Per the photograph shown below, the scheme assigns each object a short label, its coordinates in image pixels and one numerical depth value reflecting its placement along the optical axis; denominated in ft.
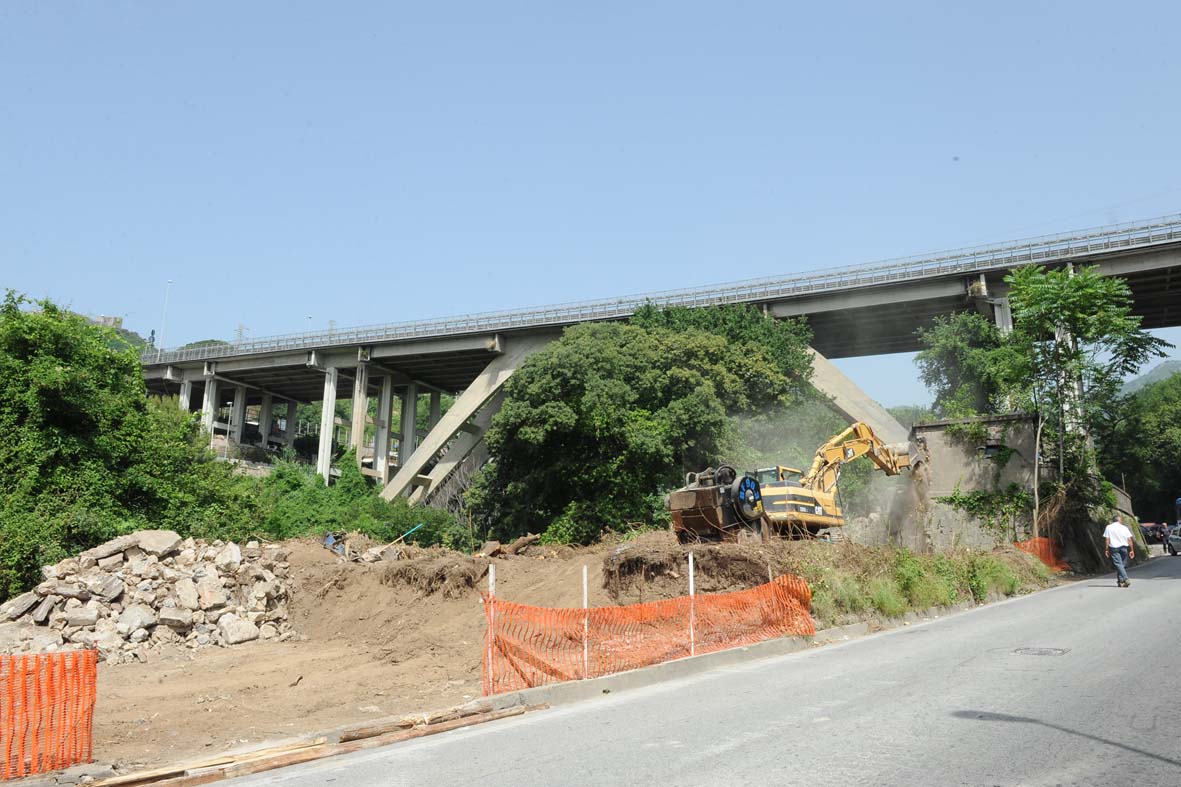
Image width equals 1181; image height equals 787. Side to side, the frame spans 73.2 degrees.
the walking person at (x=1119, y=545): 59.26
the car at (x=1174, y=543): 122.31
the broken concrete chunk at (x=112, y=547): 63.52
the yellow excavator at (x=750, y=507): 60.35
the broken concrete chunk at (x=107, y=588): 58.03
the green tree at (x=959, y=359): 129.08
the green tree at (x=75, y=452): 72.18
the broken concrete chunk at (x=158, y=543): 65.16
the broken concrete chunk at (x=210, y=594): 60.70
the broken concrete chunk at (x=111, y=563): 62.34
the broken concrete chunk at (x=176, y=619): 57.21
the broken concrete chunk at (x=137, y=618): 56.03
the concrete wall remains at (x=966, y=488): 93.71
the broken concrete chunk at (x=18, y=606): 56.03
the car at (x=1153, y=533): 172.14
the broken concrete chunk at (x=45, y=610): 56.03
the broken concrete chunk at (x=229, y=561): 66.03
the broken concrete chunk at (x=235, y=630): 59.57
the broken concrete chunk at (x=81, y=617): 55.52
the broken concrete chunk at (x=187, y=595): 59.64
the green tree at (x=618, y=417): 118.21
